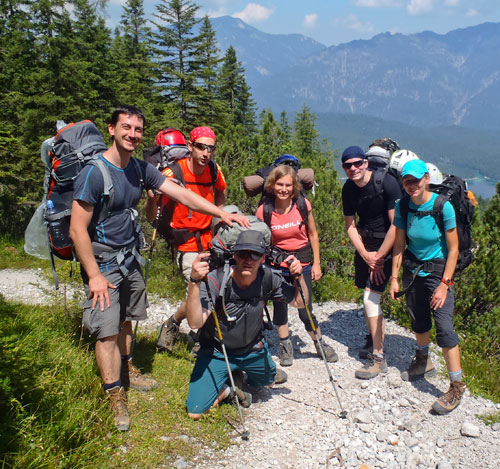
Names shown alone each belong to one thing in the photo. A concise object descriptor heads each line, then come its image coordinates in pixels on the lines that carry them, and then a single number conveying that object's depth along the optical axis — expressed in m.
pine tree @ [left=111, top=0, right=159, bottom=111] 26.66
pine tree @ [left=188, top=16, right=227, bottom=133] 29.36
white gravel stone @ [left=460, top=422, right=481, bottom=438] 4.14
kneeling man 3.84
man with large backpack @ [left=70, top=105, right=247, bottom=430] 3.44
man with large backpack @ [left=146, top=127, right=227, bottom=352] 4.87
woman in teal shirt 4.23
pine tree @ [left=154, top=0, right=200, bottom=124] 30.33
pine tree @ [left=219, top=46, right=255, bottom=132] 42.50
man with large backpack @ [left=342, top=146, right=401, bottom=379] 4.98
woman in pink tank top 4.83
